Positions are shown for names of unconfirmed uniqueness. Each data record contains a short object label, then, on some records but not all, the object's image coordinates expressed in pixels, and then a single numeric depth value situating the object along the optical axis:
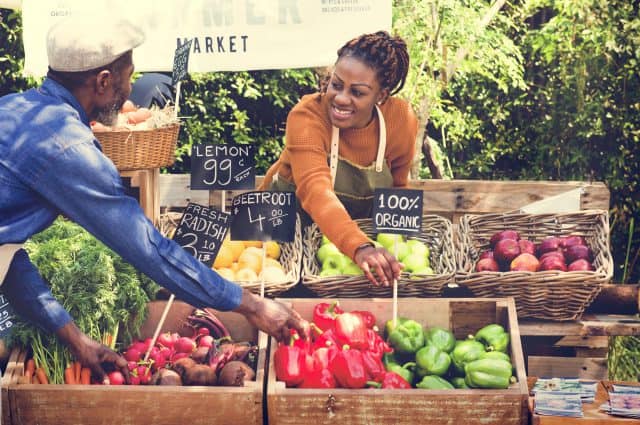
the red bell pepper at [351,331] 3.32
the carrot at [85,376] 3.14
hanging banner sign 5.14
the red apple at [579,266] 3.71
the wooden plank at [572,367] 3.87
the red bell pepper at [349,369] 3.08
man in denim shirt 2.75
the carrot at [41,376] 3.17
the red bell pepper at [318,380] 3.09
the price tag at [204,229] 3.38
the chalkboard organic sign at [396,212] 3.45
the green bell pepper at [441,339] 3.39
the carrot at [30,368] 3.17
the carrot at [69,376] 3.16
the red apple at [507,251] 3.87
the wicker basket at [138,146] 3.94
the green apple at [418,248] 3.81
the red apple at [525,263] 3.77
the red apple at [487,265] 3.79
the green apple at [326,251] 3.81
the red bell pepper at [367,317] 3.45
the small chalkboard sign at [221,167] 3.67
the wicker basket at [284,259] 3.62
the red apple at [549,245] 3.89
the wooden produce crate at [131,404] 3.01
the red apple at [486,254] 3.89
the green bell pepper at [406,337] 3.39
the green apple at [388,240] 3.90
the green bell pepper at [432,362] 3.27
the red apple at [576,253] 3.82
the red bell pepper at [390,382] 3.10
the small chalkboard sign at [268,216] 3.51
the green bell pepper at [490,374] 3.10
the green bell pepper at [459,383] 3.22
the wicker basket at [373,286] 3.60
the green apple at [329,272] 3.70
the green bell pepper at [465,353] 3.27
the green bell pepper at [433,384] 3.16
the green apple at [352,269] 3.71
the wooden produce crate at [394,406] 2.99
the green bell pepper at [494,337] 3.36
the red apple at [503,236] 3.96
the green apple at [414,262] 3.72
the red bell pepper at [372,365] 3.15
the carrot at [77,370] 3.16
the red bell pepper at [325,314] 3.40
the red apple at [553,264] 3.73
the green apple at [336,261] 3.72
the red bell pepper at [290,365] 3.09
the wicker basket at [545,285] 3.59
